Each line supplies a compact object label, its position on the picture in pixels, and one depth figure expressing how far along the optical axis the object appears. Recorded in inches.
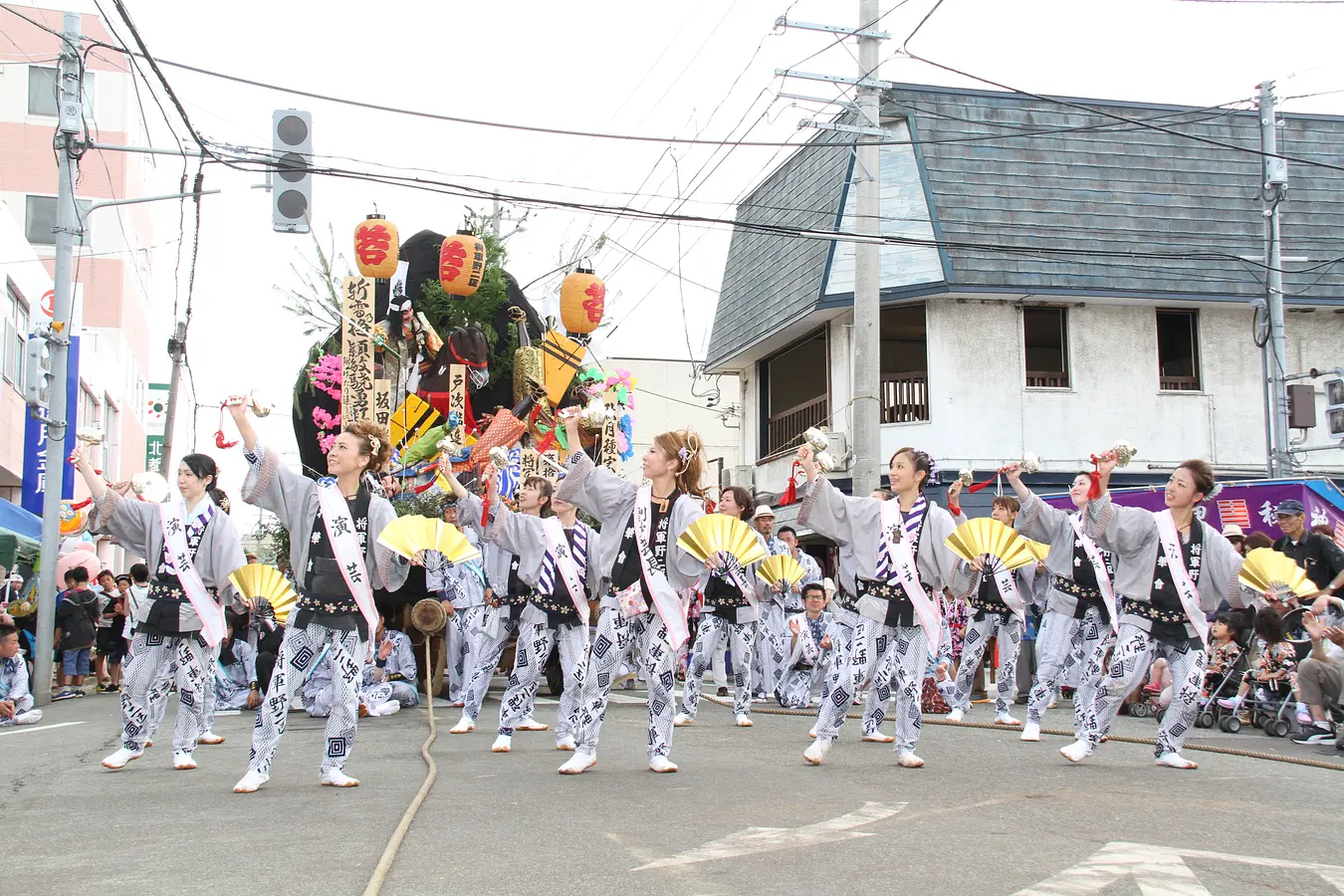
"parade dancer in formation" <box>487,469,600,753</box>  339.6
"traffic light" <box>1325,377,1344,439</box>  628.1
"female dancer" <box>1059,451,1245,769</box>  290.7
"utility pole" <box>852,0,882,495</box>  557.6
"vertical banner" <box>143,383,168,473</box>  1353.3
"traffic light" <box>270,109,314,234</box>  446.9
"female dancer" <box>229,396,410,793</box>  260.2
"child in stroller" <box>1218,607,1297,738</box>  387.2
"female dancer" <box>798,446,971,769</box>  295.0
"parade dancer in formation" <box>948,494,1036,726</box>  432.1
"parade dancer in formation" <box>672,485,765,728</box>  421.4
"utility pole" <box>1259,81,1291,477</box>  673.0
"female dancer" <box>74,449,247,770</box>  295.6
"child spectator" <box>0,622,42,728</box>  464.1
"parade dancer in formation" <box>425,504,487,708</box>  445.7
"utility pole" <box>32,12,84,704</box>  553.3
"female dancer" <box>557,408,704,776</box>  285.0
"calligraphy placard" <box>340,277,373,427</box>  652.7
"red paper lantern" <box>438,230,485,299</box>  679.1
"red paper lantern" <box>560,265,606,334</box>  671.1
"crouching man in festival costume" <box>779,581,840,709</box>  495.5
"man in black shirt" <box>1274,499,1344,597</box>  398.6
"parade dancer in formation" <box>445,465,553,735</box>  375.6
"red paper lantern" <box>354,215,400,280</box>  645.9
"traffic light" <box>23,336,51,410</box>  604.4
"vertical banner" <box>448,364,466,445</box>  668.1
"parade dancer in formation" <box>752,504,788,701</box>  500.7
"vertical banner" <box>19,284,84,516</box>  781.3
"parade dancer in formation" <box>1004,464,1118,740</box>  334.3
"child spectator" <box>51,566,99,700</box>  603.8
